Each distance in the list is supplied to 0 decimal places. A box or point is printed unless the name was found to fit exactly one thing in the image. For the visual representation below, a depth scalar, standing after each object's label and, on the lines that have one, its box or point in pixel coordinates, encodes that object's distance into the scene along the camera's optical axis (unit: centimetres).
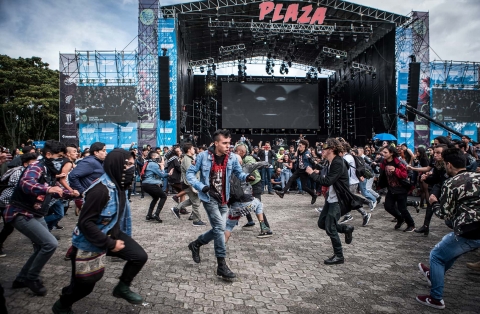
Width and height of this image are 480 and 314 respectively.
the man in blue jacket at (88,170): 448
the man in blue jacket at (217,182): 401
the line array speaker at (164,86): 1712
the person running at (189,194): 718
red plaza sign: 1920
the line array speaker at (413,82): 1717
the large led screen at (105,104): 1978
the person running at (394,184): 624
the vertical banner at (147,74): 1866
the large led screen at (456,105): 2042
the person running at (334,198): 455
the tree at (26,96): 2616
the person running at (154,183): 736
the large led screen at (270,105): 2609
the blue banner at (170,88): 1850
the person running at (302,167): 828
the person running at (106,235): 257
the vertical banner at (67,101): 2023
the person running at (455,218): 302
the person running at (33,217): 348
